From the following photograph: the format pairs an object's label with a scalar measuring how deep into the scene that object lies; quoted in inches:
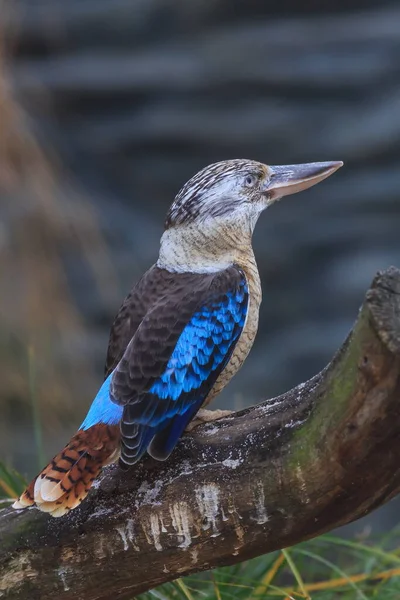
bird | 297.0
